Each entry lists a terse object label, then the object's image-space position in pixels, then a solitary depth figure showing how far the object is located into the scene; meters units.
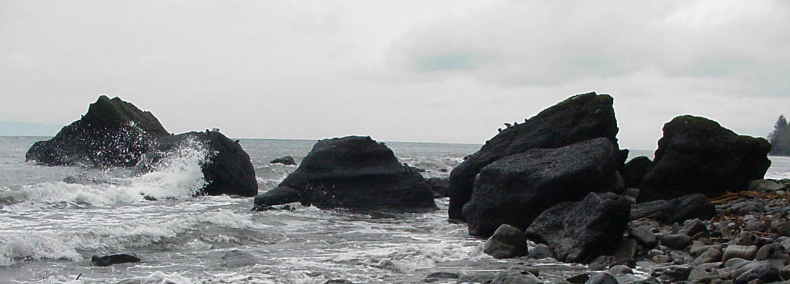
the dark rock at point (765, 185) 13.56
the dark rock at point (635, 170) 16.74
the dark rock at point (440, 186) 20.83
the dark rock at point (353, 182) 16.38
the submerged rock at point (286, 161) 33.50
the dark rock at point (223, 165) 19.41
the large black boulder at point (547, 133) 14.35
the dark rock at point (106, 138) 33.53
